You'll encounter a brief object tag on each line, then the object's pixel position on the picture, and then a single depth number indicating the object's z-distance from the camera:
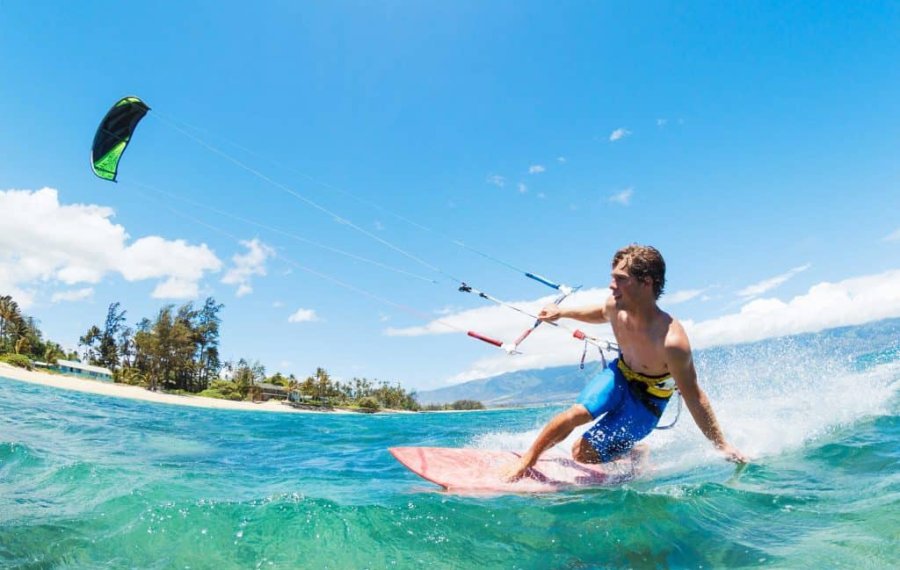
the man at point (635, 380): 4.67
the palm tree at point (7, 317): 61.47
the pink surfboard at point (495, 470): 4.94
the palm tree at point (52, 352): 56.73
